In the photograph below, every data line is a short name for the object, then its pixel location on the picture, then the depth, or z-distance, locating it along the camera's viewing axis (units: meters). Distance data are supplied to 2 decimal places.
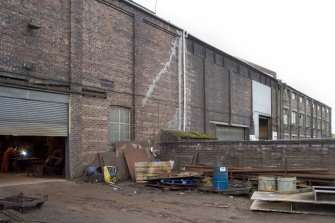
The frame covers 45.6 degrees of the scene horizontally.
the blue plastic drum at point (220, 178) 14.44
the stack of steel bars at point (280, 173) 14.21
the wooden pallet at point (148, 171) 16.55
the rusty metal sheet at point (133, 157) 17.47
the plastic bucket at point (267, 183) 13.55
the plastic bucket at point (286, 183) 13.15
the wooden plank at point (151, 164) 16.75
